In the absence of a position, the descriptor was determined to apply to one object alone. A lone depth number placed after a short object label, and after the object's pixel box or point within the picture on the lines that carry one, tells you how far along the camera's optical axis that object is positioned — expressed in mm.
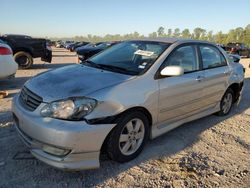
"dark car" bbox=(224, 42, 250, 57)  20158
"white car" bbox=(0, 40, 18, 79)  4919
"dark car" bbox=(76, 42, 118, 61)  10259
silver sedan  2107
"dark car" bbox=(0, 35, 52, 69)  8281
